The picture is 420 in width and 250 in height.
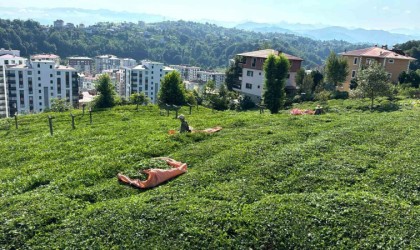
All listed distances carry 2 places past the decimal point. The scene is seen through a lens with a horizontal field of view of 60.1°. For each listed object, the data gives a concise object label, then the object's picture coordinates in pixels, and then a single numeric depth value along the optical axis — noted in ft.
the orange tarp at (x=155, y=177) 43.64
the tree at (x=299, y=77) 180.45
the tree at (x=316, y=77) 184.14
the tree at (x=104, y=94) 123.80
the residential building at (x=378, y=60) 176.35
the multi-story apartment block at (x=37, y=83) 318.73
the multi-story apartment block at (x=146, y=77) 388.98
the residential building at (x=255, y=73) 186.70
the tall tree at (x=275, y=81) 120.37
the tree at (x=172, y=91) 132.67
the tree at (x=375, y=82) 108.68
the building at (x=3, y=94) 280.10
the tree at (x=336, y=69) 165.17
